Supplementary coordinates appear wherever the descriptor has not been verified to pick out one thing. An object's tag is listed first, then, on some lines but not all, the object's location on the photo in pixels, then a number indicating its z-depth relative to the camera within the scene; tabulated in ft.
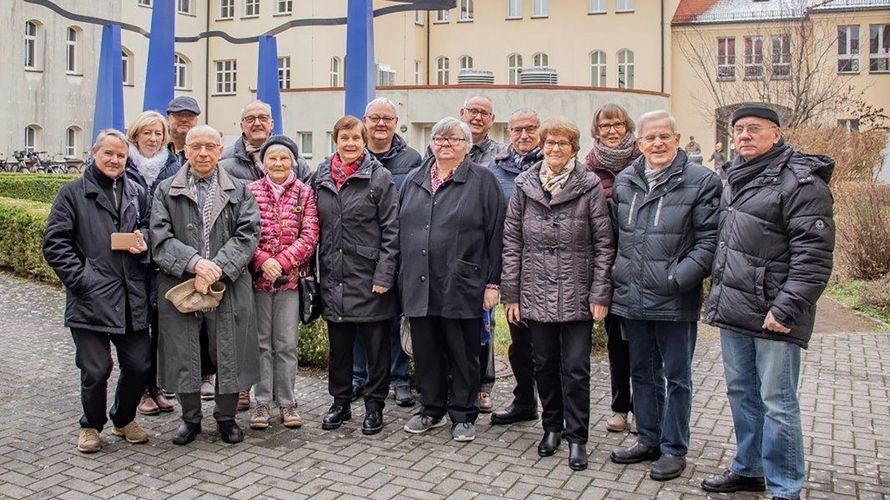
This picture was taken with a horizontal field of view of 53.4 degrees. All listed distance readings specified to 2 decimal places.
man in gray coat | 18.54
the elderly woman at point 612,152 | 19.01
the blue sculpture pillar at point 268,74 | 56.54
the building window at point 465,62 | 142.41
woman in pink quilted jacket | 19.74
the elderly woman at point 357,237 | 19.89
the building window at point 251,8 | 138.21
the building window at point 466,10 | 141.59
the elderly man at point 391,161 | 21.36
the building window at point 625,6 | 131.13
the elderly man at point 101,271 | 18.02
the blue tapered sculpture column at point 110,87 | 68.08
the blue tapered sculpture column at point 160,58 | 51.78
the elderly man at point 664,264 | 16.52
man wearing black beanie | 14.48
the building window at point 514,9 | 138.51
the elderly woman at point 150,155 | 20.36
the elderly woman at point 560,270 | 17.83
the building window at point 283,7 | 135.64
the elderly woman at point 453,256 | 19.24
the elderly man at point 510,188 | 20.67
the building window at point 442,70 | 142.72
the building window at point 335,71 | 134.31
